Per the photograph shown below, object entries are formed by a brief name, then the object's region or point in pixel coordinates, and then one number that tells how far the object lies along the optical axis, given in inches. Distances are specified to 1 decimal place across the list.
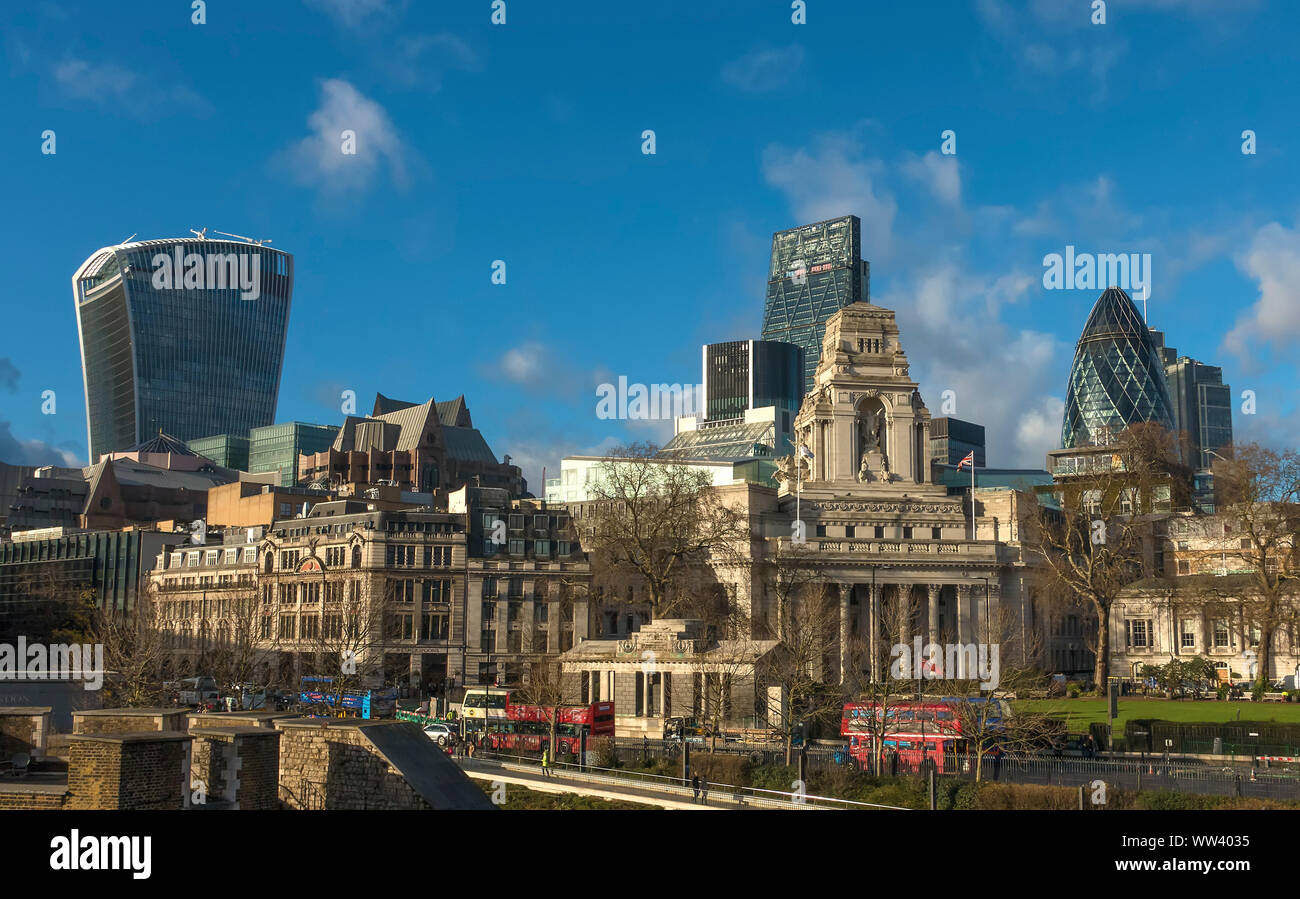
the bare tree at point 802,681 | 2411.5
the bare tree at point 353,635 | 3376.0
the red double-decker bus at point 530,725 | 2485.2
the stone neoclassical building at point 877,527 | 4340.6
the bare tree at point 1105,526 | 3503.9
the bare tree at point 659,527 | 3708.2
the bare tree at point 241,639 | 3235.7
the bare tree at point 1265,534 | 3412.9
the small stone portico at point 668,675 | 2588.6
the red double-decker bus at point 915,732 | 2208.4
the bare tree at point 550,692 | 2425.0
